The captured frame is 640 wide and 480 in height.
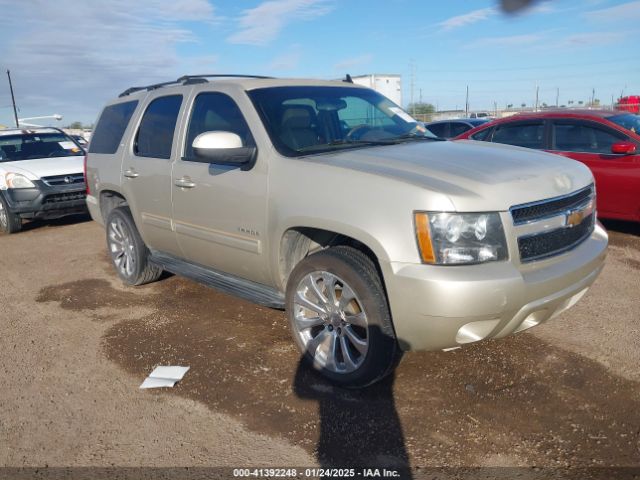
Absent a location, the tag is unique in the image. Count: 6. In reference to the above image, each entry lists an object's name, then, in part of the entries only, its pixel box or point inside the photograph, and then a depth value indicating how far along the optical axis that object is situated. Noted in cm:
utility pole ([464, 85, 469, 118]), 3387
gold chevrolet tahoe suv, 287
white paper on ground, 359
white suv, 864
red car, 651
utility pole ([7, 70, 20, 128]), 4730
